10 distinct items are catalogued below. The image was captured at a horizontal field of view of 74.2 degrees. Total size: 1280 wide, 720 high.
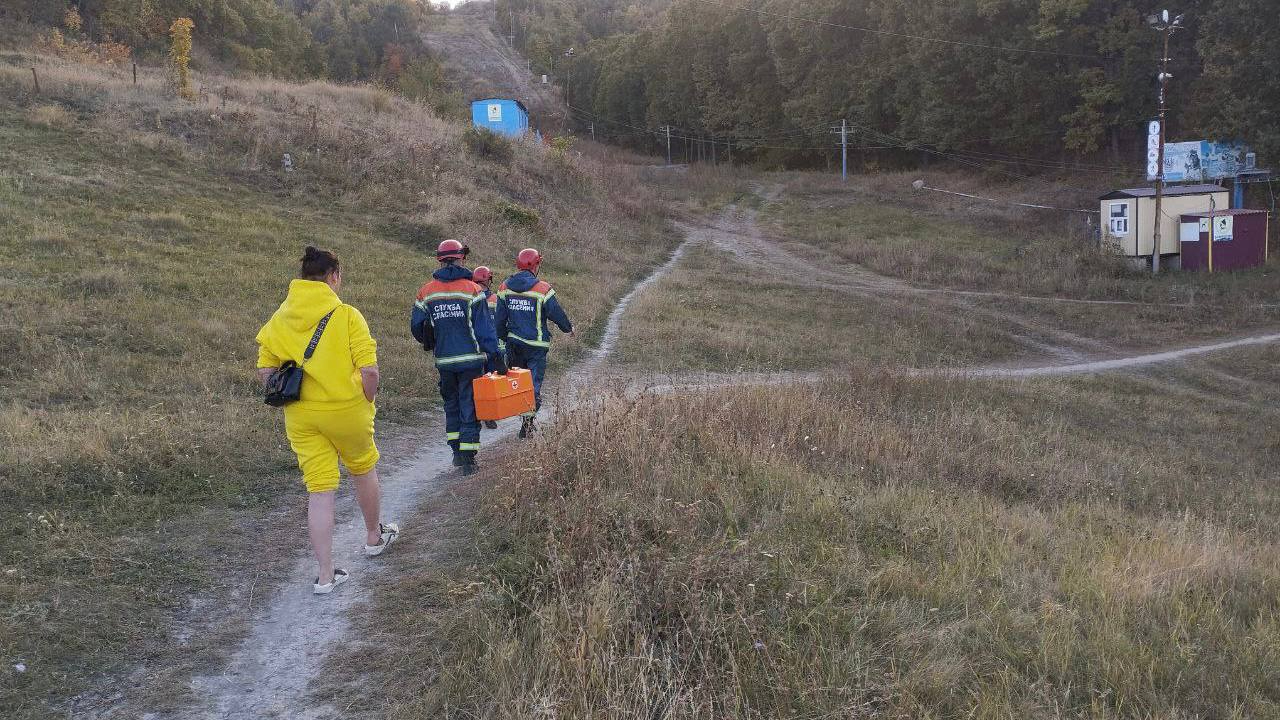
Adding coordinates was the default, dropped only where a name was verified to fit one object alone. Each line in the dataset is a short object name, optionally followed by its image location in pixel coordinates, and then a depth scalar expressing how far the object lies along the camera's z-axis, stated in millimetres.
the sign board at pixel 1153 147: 29750
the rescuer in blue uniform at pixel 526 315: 8391
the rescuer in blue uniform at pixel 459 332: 7172
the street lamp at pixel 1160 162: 29016
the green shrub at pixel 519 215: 24859
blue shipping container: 55000
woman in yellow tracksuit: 4758
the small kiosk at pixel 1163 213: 30891
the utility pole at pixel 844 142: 56594
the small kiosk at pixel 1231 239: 29781
